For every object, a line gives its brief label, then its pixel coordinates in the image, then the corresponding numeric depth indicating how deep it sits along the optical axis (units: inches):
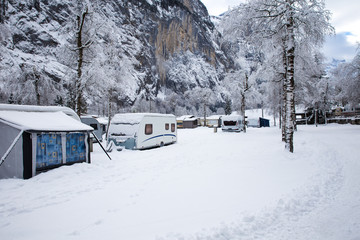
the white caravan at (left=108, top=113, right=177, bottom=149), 456.8
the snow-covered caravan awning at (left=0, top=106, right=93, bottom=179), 230.5
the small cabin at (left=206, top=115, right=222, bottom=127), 1743.5
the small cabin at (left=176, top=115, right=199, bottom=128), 1717.8
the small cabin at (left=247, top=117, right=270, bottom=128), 1738.4
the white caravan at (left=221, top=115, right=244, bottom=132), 1008.9
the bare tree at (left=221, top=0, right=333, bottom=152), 329.4
